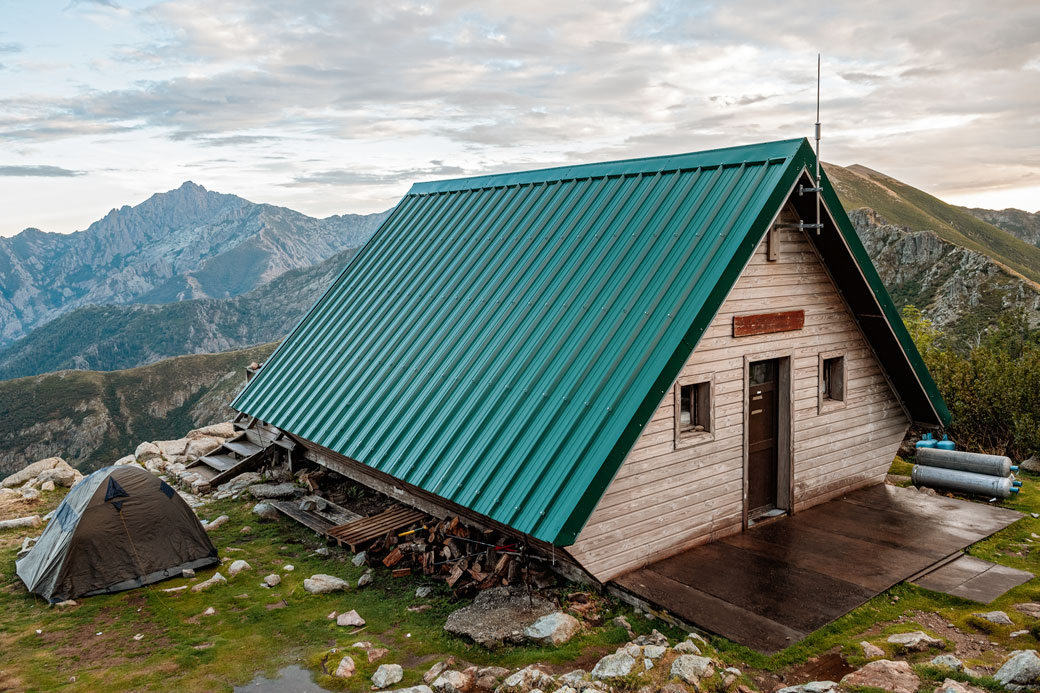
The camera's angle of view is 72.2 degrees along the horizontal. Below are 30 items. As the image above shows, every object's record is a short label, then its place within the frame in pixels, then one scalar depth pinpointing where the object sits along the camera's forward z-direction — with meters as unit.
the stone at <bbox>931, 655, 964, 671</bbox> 6.52
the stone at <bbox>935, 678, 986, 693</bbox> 5.93
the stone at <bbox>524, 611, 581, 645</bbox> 7.61
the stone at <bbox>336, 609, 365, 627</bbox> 8.79
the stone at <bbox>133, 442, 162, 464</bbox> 20.11
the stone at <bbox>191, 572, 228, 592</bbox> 10.37
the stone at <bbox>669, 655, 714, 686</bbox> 6.57
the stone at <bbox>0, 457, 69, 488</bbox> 18.12
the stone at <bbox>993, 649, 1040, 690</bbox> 5.98
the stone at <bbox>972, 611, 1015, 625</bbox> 7.74
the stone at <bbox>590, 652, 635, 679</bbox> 6.68
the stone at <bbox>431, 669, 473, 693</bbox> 6.86
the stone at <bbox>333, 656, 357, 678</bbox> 7.45
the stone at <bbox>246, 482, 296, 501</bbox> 14.40
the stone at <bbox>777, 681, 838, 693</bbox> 6.25
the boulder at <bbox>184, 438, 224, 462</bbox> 19.56
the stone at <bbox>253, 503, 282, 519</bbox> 13.41
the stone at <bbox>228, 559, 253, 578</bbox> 10.78
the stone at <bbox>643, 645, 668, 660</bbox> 7.06
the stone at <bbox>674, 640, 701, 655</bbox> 7.15
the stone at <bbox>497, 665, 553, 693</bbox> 6.61
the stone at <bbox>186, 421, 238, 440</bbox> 21.48
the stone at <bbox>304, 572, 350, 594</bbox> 9.92
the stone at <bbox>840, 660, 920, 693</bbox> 6.30
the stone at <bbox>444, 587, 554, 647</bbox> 7.82
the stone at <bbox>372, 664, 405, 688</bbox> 7.21
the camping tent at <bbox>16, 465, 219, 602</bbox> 10.34
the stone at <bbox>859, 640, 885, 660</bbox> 7.09
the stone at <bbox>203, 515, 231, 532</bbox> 13.02
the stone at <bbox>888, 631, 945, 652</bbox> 7.22
